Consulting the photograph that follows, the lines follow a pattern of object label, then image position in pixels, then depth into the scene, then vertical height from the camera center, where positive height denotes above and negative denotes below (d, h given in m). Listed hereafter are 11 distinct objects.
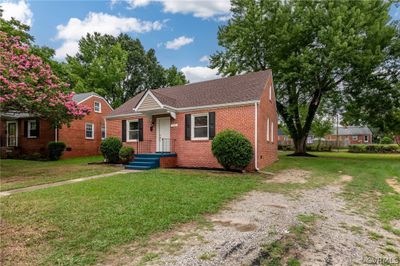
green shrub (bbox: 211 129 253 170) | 11.02 -0.53
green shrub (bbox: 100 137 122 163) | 15.17 -0.63
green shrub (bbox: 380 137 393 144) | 51.47 -0.70
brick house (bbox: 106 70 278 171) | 12.37 +0.91
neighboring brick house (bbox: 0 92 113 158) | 20.80 +0.41
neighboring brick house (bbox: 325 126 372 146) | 60.78 +0.43
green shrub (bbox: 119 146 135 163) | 14.55 -0.95
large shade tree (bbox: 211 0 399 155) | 17.95 +7.30
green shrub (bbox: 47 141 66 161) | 19.19 -0.86
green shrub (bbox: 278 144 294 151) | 36.52 -1.57
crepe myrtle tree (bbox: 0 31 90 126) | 10.26 +2.26
